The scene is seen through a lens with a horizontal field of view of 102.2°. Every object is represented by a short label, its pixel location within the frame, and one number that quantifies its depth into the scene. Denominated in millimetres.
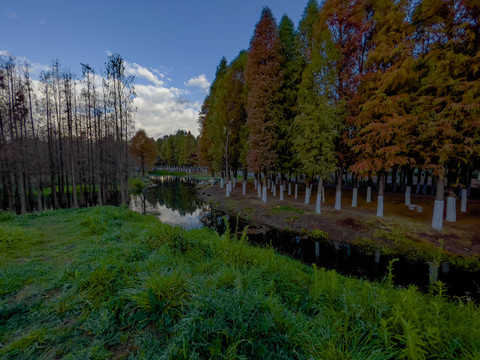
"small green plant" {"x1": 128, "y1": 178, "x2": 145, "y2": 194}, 33150
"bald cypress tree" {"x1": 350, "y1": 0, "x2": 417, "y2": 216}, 10242
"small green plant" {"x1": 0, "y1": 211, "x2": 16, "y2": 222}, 9280
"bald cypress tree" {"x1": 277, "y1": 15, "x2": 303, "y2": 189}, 16406
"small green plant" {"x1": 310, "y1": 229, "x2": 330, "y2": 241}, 11219
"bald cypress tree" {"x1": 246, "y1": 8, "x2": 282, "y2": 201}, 16953
